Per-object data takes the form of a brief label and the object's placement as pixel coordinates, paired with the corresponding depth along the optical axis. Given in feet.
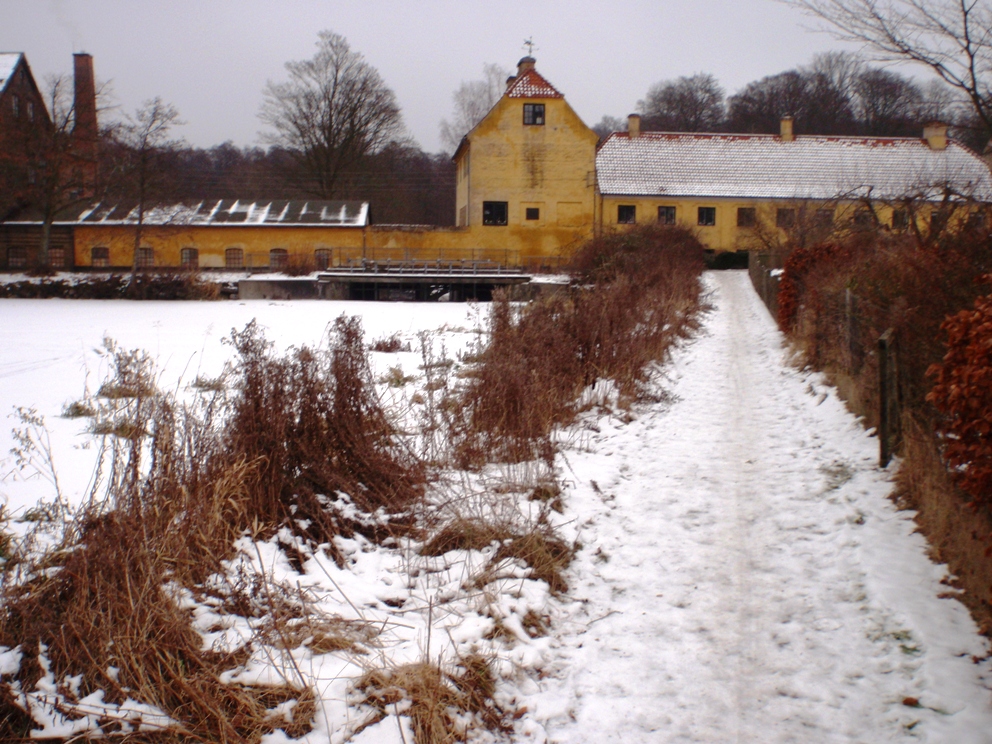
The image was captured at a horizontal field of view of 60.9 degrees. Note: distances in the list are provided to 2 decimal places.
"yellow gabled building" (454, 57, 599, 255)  138.31
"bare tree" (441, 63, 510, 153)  238.19
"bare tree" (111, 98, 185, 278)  122.01
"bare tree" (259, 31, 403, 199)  176.35
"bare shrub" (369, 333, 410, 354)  53.11
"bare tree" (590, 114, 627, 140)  249.96
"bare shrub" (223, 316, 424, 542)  19.11
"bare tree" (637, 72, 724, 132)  227.61
